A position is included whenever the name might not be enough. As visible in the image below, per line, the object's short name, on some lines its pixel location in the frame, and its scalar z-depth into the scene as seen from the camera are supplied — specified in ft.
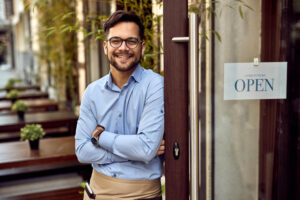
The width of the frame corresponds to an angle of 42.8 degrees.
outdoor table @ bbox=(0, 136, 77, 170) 10.93
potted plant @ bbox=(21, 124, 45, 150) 11.59
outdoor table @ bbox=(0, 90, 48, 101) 26.76
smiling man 5.09
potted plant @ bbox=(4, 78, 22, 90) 30.04
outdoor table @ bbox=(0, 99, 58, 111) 22.38
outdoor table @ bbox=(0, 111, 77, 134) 16.61
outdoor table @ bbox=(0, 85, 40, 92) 31.84
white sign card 5.87
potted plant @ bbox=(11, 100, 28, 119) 17.39
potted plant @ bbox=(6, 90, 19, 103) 21.98
